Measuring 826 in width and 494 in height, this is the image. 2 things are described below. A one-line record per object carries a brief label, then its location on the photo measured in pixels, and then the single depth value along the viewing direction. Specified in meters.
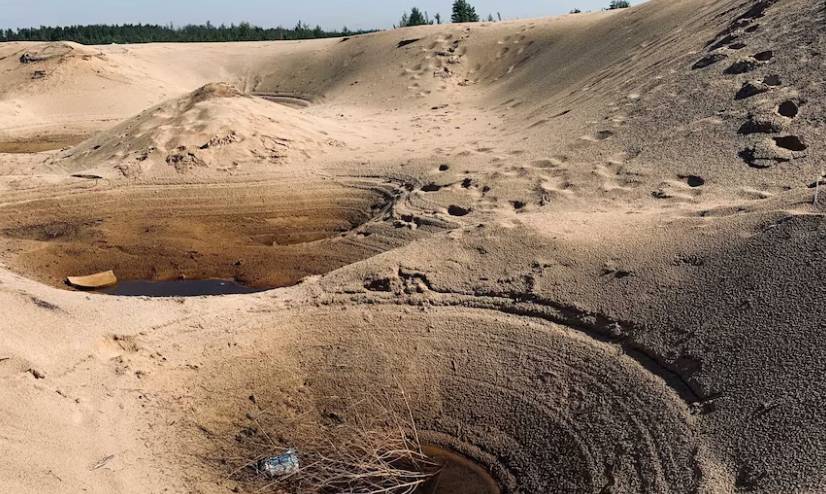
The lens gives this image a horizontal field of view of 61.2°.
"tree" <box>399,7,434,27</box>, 26.55
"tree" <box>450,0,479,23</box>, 24.16
